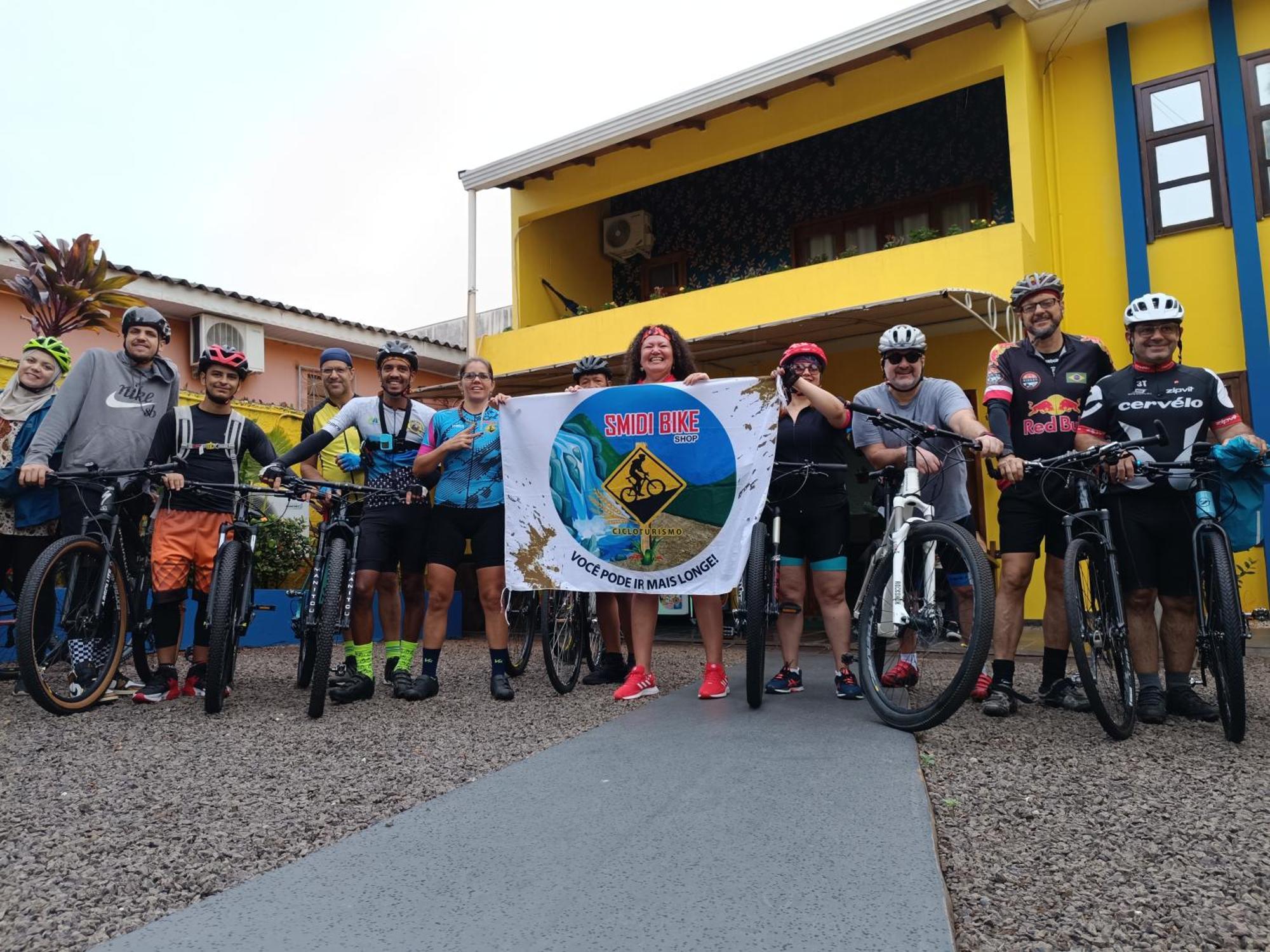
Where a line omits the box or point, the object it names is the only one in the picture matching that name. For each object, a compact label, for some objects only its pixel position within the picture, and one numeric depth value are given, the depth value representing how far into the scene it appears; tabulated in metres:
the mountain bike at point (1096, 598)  3.41
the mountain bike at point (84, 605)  3.92
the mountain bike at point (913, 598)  3.60
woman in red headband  4.41
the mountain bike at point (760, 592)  3.99
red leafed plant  9.81
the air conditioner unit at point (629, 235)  13.01
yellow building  8.59
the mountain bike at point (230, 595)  4.09
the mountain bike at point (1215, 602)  3.34
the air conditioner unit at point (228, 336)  12.25
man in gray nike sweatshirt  4.62
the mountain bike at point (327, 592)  4.04
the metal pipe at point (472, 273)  11.82
